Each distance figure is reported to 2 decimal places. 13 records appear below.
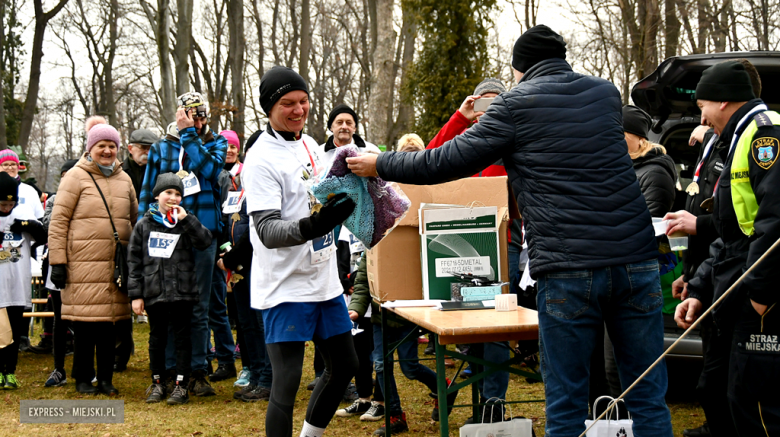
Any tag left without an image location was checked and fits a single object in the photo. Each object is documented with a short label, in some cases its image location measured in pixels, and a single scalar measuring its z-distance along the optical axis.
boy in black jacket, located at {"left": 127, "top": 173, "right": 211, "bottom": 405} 5.50
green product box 3.94
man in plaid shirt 5.79
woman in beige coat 5.62
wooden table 3.08
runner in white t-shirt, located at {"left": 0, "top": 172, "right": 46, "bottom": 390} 6.05
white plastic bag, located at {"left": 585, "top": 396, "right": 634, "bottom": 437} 3.09
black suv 4.55
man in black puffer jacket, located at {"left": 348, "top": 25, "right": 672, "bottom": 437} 2.55
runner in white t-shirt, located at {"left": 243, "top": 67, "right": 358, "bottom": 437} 3.22
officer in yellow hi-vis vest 2.68
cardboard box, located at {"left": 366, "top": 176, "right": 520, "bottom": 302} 4.04
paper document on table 3.90
